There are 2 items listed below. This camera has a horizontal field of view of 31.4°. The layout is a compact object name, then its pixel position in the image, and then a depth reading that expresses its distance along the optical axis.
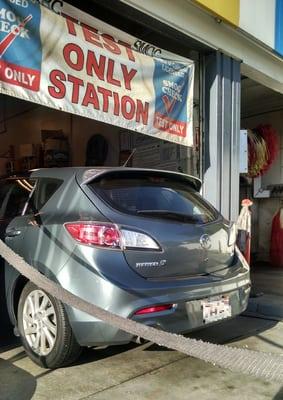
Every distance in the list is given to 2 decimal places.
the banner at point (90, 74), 4.73
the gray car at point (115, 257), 3.62
